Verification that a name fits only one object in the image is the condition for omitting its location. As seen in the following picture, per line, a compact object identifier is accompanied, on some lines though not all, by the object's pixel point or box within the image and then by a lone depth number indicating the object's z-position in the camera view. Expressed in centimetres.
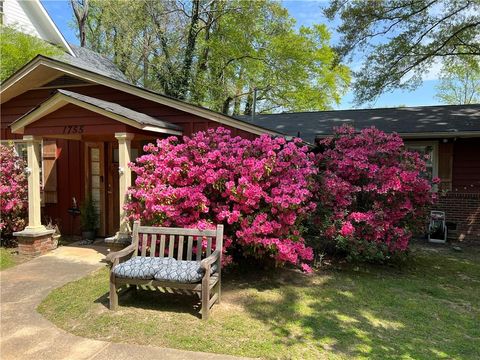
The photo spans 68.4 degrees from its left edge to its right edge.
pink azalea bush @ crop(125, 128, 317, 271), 496
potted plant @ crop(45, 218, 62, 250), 745
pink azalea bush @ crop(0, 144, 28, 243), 752
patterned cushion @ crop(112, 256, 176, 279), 422
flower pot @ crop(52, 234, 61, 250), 744
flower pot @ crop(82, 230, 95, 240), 823
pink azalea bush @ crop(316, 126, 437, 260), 602
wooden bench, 411
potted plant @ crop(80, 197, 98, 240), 819
